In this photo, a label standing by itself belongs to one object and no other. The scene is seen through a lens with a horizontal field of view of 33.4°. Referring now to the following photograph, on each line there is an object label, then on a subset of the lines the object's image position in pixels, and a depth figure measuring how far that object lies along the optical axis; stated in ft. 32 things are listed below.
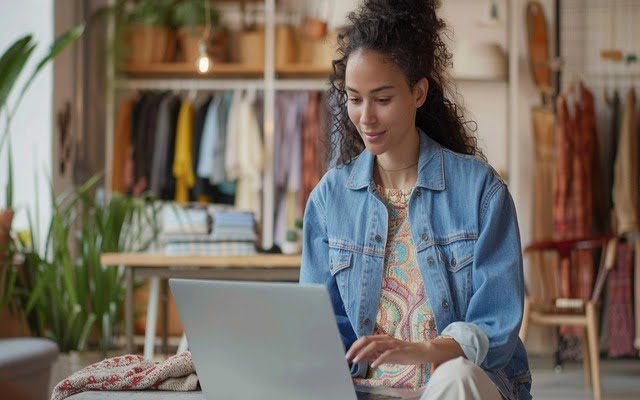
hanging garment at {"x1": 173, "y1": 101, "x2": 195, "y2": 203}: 23.07
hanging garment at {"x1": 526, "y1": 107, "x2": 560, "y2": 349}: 22.31
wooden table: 14.07
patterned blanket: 5.88
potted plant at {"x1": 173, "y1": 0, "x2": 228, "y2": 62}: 23.52
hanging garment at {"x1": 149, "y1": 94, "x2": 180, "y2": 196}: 22.97
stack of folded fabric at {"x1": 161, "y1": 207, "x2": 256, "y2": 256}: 14.69
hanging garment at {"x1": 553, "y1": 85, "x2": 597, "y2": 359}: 21.53
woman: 6.09
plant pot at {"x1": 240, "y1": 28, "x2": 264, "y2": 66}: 23.61
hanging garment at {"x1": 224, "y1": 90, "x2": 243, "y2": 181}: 22.91
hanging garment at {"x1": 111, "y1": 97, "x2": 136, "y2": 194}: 23.16
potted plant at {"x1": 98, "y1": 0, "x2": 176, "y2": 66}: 23.27
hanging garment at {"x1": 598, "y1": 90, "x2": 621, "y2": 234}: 22.04
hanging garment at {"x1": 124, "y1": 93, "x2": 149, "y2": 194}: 23.03
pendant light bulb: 18.66
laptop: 4.83
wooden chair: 17.48
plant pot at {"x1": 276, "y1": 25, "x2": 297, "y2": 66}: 23.47
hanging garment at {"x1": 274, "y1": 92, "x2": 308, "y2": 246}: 22.94
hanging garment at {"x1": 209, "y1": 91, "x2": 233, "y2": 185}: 22.95
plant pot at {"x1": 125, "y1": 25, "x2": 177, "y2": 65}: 23.73
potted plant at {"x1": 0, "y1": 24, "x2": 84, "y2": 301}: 13.94
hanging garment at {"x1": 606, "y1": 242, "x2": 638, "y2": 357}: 21.38
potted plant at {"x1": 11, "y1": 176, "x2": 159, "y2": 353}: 16.31
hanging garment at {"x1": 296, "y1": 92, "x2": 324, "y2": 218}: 22.95
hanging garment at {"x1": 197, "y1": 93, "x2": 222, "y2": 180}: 22.93
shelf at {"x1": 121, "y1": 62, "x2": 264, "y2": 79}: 23.61
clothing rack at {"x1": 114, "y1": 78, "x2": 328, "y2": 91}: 23.57
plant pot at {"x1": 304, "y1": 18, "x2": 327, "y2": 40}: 23.36
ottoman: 11.14
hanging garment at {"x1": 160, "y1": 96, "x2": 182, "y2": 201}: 23.16
